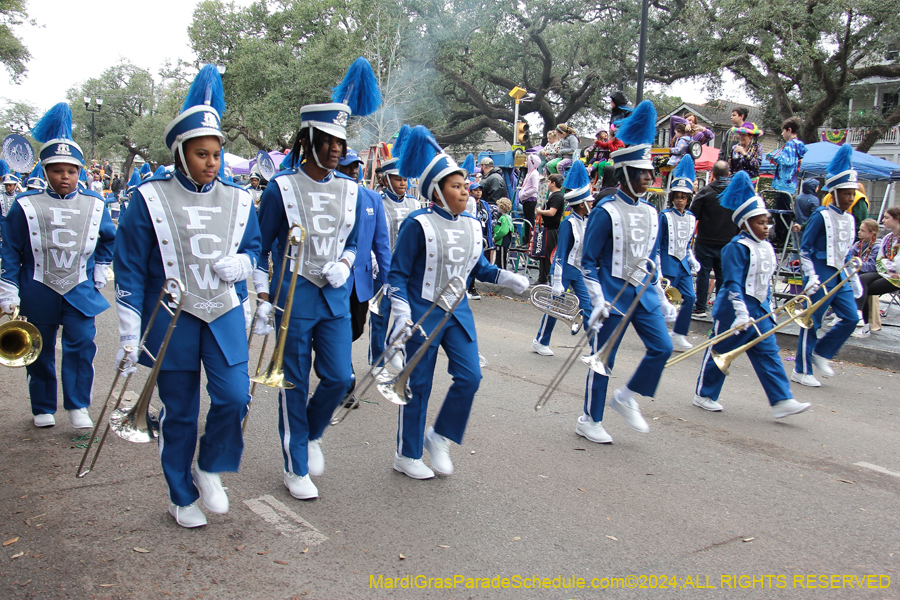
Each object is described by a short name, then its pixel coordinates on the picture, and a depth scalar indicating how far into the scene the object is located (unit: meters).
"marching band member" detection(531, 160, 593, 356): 8.13
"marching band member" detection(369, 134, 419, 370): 7.07
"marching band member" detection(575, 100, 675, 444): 5.12
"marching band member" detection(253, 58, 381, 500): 3.99
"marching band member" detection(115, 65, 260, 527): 3.40
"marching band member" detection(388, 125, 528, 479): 4.23
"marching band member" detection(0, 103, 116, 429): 5.00
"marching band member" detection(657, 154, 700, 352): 8.77
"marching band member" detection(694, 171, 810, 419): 5.89
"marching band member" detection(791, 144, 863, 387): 7.23
